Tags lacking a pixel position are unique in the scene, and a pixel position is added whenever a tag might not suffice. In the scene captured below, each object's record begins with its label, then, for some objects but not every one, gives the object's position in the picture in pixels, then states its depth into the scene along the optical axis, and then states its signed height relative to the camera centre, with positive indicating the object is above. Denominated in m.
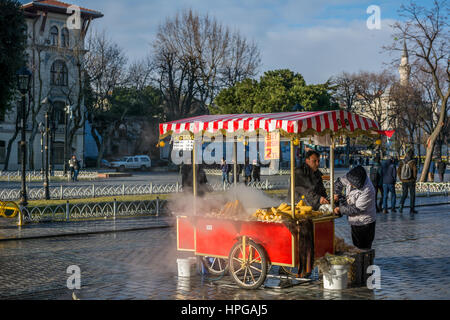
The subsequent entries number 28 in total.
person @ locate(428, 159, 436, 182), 34.93 -1.21
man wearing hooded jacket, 8.23 -0.73
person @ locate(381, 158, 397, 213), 18.78 -0.60
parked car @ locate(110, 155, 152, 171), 54.06 -0.28
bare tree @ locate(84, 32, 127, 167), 48.53 +8.14
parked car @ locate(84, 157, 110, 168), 60.00 -0.26
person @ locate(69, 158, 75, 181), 35.12 -0.39
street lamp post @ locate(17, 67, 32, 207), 16.55 +2.12
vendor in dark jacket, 8.73 -0.36
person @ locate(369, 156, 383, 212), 18.97 -0.57
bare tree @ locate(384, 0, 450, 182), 29.47 +5.83
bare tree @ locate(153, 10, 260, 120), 49.28 +8.78
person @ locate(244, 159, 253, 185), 31.60 -0.71
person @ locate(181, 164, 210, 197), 11.77 -0.40
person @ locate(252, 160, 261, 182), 32.91 -0.75
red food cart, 7.62 -1.00
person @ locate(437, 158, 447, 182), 35.84 -0.72
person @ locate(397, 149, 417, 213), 18.11 -0.52
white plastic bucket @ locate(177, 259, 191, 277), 8.76 -1.70
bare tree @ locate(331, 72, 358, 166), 64.31 +7.92
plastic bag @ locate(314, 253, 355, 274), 7.66 -1.42
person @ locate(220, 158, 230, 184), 30.81 -0.63
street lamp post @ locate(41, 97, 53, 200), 20.78 -1.14
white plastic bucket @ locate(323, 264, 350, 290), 7.64 -1.63
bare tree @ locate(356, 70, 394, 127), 59.03 +7.90
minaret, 30.94 +5.30
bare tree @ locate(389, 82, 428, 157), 47.58 +4.93
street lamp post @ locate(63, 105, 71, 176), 42.40 +4.00
